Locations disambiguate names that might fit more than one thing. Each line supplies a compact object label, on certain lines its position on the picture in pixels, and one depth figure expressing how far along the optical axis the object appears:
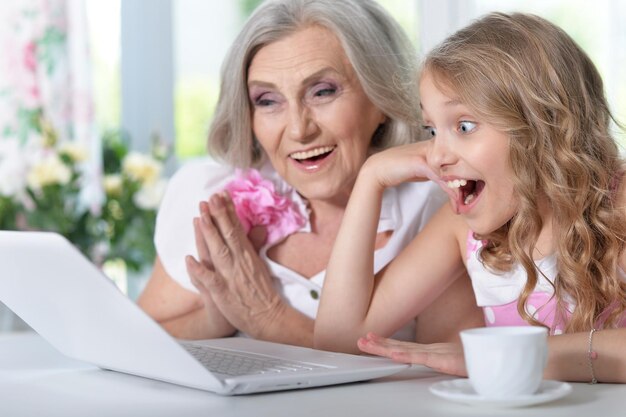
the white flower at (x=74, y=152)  3.44
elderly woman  2.04
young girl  1.57
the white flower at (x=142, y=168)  3.48
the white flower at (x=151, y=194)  3.45
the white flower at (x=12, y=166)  3.51
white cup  1.09
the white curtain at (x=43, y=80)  3.57
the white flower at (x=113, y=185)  3.56
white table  1.12
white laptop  1.18
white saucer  1.09
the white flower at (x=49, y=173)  3.39
